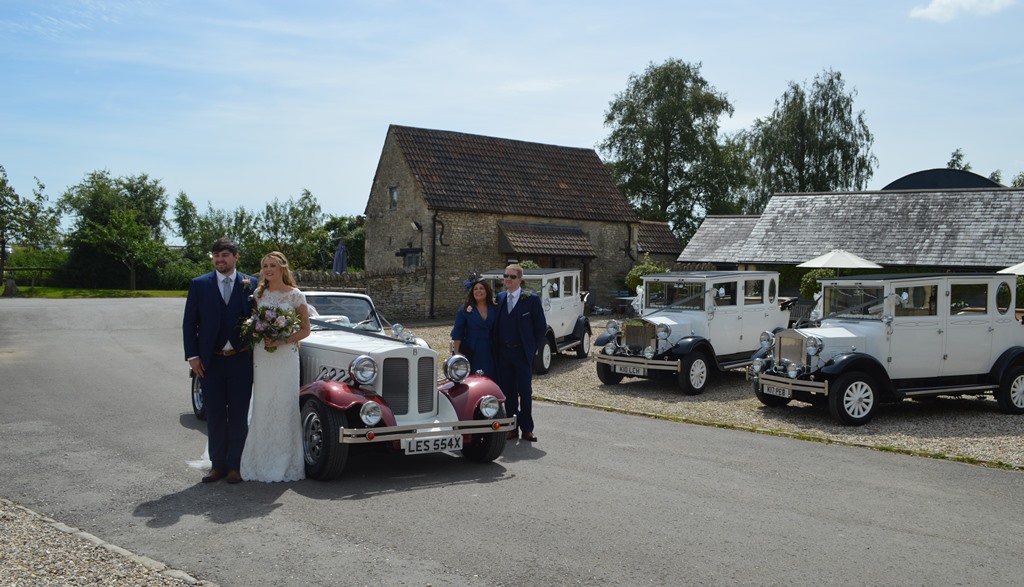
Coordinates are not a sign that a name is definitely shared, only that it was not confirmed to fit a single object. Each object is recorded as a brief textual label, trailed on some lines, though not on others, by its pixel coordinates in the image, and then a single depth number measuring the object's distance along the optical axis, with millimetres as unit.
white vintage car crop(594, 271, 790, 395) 13188
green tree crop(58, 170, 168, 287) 45250
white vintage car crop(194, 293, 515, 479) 6820
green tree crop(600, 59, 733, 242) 50688
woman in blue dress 8953
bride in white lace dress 6910
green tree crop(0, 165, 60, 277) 47812
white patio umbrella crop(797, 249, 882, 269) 19830
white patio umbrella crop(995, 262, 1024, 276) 16633
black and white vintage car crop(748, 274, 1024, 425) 10430
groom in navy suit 6875
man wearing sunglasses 8828
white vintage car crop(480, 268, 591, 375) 16734
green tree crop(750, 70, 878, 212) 48750
